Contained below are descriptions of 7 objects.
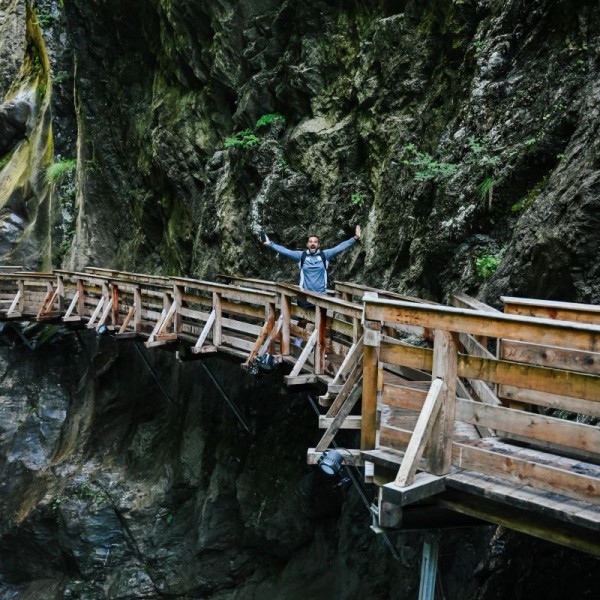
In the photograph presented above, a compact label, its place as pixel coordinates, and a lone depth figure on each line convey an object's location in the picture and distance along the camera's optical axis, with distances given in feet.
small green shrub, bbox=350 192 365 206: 46.14
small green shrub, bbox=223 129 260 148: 54.13
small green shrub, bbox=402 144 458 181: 37.81
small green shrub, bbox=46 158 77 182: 86.12
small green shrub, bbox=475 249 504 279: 33.40
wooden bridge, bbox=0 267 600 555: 13.79
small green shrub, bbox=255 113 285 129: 54.29
